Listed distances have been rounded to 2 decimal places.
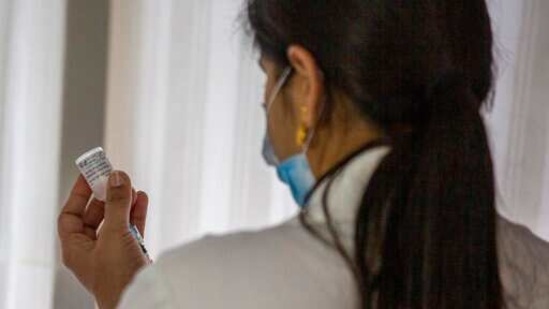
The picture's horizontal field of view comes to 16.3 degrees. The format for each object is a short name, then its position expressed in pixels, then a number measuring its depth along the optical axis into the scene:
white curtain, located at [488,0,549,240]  1.97
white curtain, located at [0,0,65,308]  1.92
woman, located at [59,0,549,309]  1.44
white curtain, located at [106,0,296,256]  1.96
